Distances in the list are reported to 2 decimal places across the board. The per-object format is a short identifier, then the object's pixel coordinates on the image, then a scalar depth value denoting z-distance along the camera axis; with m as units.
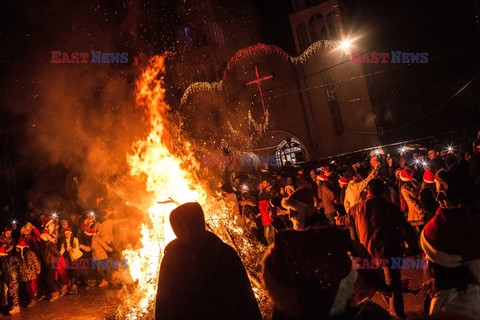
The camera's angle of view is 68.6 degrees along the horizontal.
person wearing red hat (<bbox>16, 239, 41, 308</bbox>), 9.06
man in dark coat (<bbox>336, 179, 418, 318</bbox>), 4.56
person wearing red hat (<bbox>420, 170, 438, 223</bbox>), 7.20
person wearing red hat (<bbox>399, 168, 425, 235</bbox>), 7.89
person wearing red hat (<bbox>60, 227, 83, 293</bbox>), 9.97
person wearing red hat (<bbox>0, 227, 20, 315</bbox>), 8.73
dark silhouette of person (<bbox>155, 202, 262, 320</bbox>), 2.71
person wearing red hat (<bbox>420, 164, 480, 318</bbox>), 2.62
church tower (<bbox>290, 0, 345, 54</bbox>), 26.20
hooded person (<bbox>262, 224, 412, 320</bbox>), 2.44
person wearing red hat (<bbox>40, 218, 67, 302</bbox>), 9.65
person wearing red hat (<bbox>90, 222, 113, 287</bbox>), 9.74
